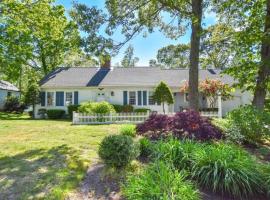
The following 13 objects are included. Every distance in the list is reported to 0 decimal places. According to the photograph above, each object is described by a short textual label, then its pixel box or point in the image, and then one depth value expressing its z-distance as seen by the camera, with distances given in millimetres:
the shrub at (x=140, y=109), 12813
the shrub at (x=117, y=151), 3238
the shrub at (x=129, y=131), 4972
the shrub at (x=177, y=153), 3222
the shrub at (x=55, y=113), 12793
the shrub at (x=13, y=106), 17011
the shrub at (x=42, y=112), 13135
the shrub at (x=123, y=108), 12825
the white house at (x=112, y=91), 13619
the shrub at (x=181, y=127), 4383
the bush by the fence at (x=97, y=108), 9551
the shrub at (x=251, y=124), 4791
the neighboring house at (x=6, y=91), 19302
